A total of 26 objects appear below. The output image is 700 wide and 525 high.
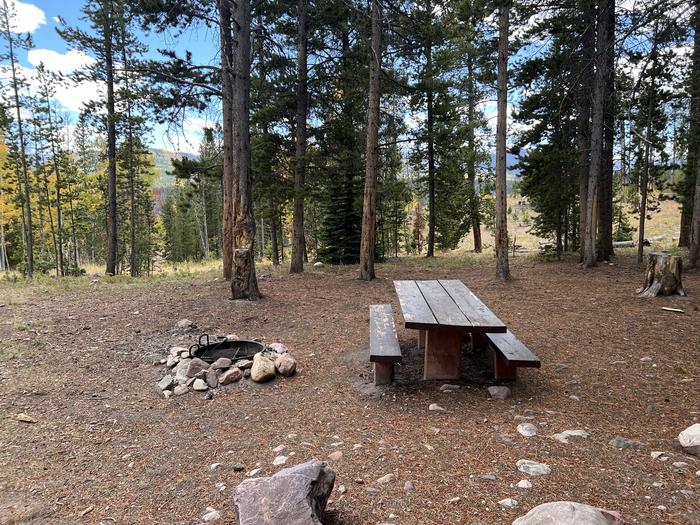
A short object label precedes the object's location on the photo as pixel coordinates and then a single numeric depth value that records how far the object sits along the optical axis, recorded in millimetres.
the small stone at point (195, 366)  4684
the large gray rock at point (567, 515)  1808
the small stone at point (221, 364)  4770
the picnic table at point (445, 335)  3572
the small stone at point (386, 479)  2562
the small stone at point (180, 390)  4394
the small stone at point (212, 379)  4500
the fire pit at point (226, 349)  5086
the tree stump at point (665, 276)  7133
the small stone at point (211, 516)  2371
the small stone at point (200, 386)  4426
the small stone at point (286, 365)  4684
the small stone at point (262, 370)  4527
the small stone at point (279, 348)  5369
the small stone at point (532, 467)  2505
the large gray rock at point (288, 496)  2006
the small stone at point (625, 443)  2754
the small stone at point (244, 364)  4772
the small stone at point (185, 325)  6632
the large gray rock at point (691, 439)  2598
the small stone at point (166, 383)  4477
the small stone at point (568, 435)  2888
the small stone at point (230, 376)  4535
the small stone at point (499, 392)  3703
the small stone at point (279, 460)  2920
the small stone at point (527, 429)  3001
